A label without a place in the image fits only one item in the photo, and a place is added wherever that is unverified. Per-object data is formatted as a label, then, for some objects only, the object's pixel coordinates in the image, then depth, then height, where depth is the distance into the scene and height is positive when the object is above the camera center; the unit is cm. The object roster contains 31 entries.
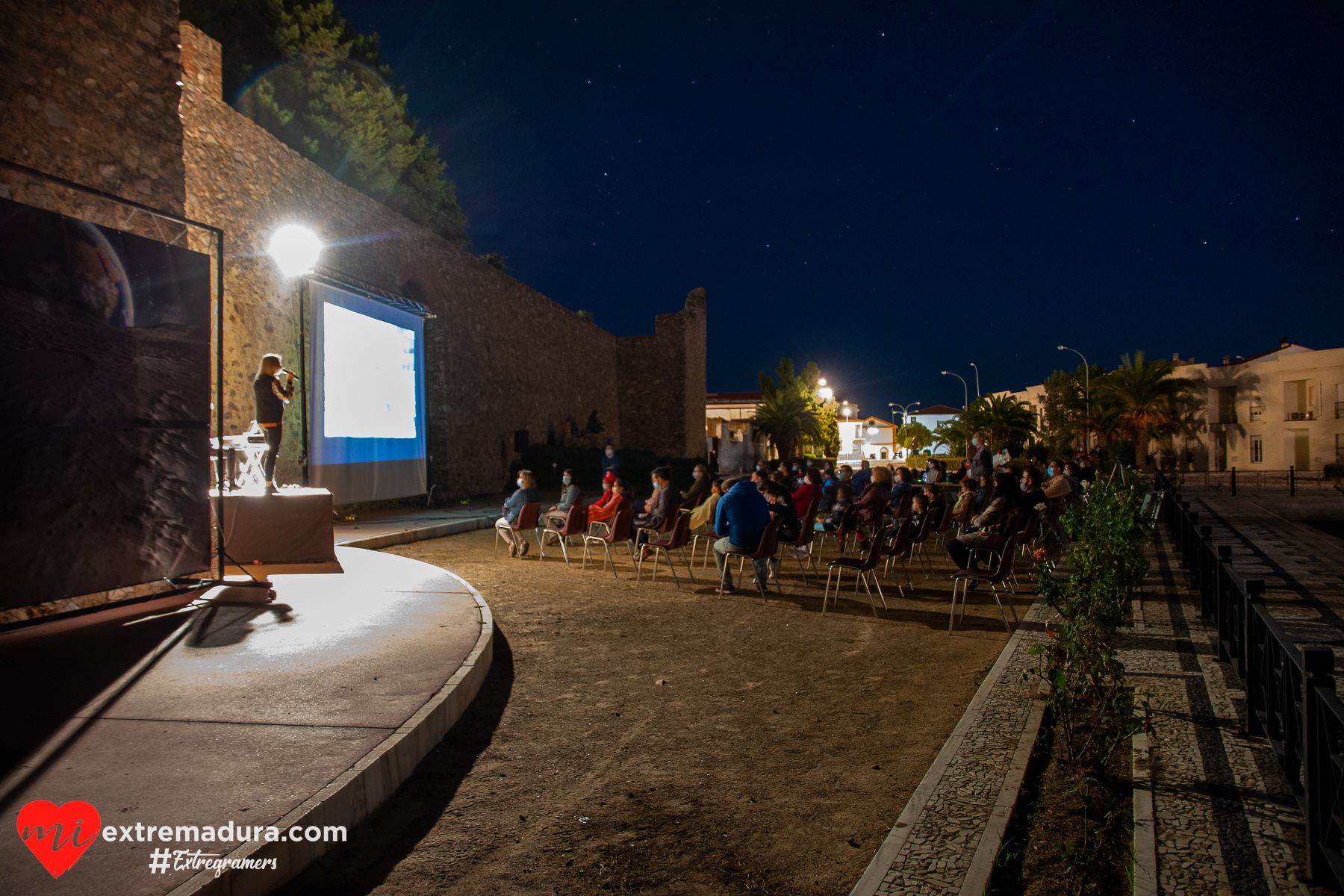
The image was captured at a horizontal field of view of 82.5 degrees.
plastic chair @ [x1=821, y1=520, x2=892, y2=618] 618 -91
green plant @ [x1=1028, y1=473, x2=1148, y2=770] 314 -88
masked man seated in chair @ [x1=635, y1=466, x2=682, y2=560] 820 -61
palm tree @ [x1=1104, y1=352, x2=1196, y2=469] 3409 +246
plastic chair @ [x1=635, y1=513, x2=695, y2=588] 727 -82
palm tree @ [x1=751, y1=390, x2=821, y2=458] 4231 +178
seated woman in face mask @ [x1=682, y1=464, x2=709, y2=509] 997 -49
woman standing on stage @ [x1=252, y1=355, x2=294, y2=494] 639 +44
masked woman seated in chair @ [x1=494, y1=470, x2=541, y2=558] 893 -66
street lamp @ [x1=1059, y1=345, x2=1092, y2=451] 3077 +201
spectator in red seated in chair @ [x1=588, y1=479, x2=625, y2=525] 861 -63
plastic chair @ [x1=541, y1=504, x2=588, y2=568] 848 -78
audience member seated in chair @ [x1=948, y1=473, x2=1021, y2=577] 684 -73
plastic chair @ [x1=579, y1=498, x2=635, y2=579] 753 -72
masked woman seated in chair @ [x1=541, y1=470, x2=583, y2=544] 881 -65
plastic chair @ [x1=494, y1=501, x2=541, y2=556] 864 -71
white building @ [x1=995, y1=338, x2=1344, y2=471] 3566 +183
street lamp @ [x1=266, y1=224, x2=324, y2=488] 1183 +305
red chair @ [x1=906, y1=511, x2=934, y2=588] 803 -88
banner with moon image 424 +29
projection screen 1227 +95
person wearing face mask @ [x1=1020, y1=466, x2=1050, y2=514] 839 -49
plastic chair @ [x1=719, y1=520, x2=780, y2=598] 658 -80
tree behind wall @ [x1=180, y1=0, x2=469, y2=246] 1989 +1018
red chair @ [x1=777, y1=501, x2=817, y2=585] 759 -84
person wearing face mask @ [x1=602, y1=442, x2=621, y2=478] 1550 -16
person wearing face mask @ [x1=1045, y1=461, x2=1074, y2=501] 999 -47
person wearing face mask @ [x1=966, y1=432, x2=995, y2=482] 1127 -15
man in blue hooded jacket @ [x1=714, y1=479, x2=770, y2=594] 666 -60
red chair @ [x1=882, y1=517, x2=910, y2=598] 717 -88
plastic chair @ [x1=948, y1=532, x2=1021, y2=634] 550 -89
